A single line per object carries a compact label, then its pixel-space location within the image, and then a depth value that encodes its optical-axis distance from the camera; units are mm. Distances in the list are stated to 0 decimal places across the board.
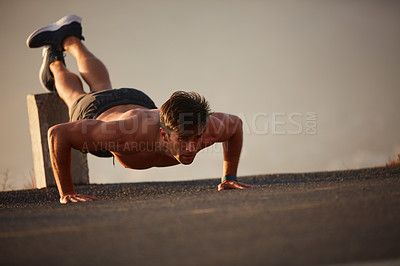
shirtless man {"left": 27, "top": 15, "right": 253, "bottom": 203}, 7141
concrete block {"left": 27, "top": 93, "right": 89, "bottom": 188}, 11187
